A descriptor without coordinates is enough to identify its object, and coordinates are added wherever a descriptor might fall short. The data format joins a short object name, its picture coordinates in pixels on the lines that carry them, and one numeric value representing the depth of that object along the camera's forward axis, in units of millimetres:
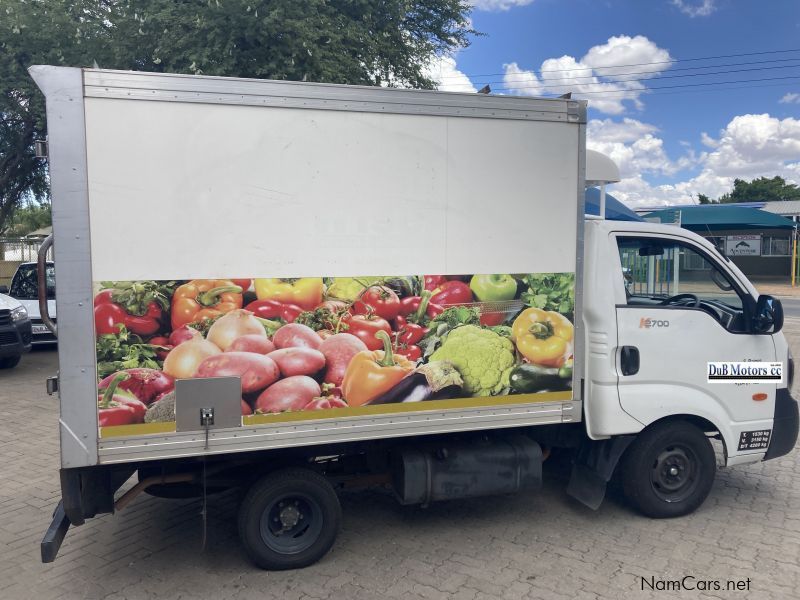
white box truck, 3443
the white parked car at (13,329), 10312
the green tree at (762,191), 55781
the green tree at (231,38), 9320
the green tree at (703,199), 60419
